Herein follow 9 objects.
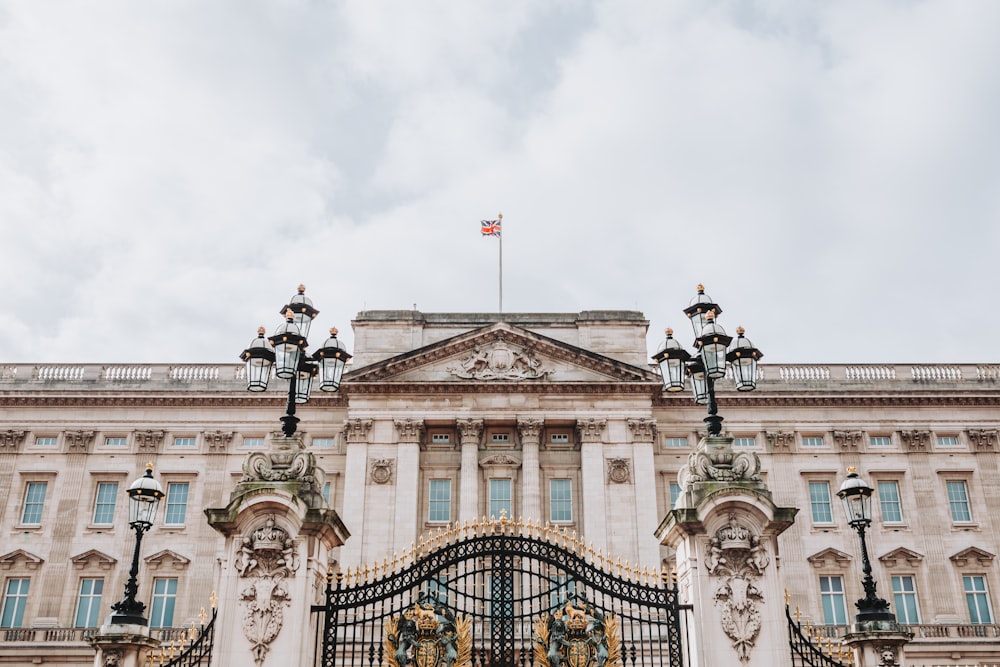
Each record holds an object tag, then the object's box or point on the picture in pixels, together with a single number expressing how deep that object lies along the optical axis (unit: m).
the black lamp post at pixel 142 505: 16.05
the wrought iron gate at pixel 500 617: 13.11
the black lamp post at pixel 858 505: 15.80
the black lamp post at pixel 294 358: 14.64
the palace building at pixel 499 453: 40.75
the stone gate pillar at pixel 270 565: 12.80
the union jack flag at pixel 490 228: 45.69
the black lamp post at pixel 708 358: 14.56
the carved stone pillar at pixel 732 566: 12.76
